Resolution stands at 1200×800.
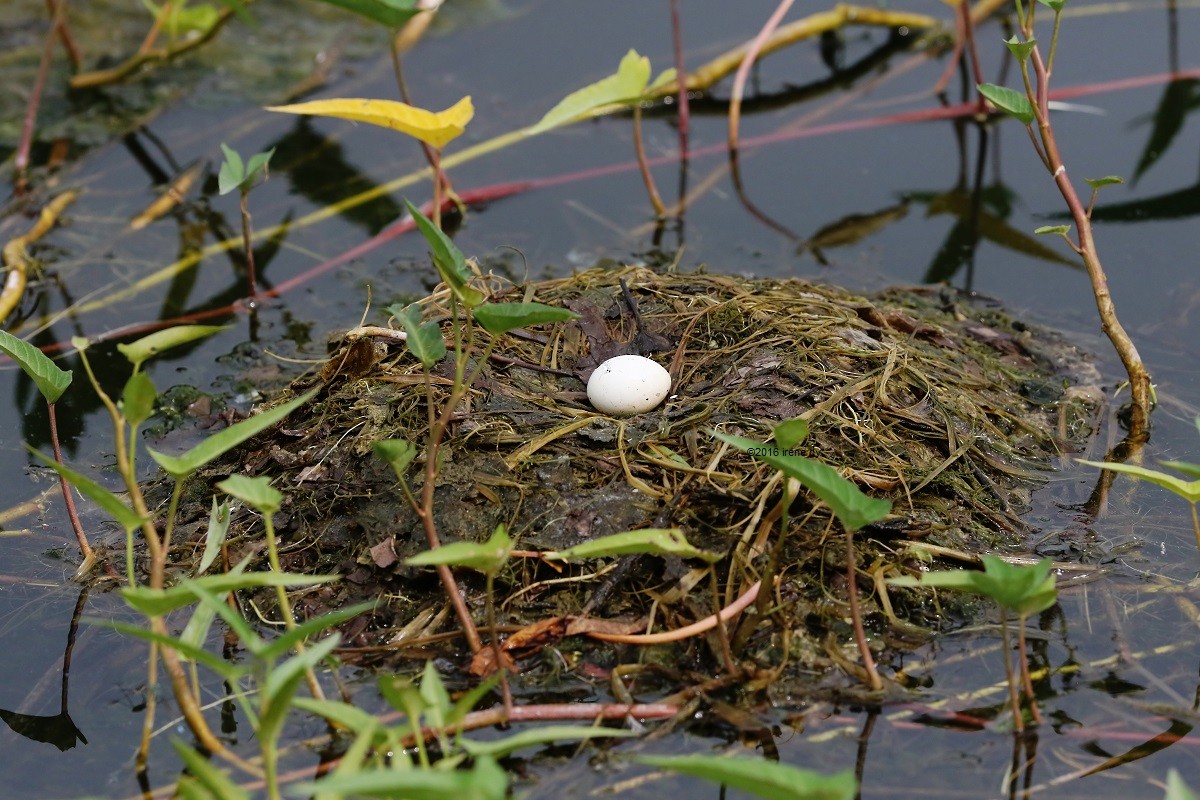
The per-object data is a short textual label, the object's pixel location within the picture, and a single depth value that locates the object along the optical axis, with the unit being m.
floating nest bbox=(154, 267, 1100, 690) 6.09
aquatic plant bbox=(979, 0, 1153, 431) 6.64
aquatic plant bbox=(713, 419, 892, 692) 4.86
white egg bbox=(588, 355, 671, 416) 6.80
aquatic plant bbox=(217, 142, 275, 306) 8.30
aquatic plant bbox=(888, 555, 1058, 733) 4.80
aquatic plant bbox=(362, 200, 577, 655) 5.03
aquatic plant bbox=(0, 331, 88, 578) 5.73
